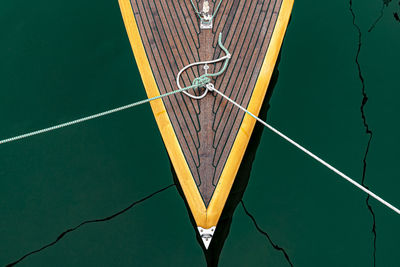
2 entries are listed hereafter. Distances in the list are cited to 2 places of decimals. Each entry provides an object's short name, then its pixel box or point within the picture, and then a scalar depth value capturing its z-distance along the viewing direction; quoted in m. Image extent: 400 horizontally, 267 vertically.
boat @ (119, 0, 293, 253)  4.10
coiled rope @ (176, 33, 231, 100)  4.42
